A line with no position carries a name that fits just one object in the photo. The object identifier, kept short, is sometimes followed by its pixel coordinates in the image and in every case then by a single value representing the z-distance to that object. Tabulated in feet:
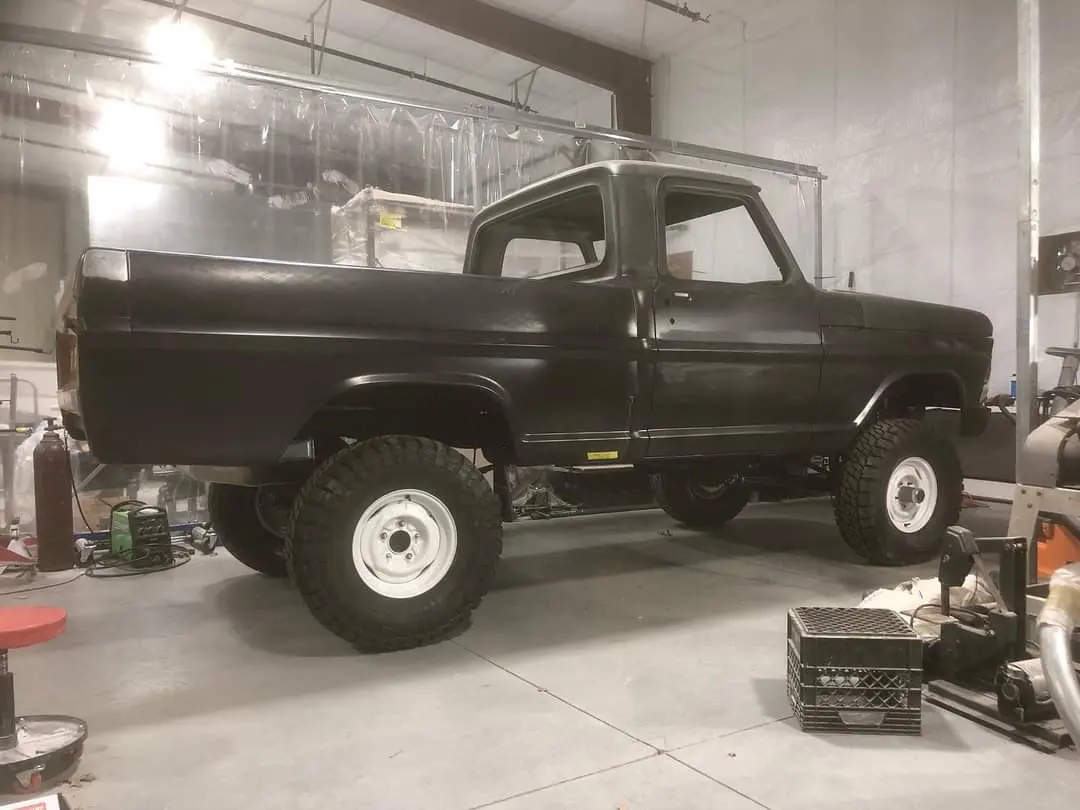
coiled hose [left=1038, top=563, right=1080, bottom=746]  6.21
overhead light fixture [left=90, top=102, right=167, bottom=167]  18.74
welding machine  16.56
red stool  6.79
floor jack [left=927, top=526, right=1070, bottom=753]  8.05
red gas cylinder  16.06
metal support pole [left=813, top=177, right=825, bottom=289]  26.12
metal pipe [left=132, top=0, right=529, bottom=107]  27.17
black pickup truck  9.28
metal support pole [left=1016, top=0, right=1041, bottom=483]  13.55
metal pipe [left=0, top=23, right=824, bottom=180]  16.19
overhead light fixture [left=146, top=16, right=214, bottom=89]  27.46
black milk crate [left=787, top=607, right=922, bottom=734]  8.05
